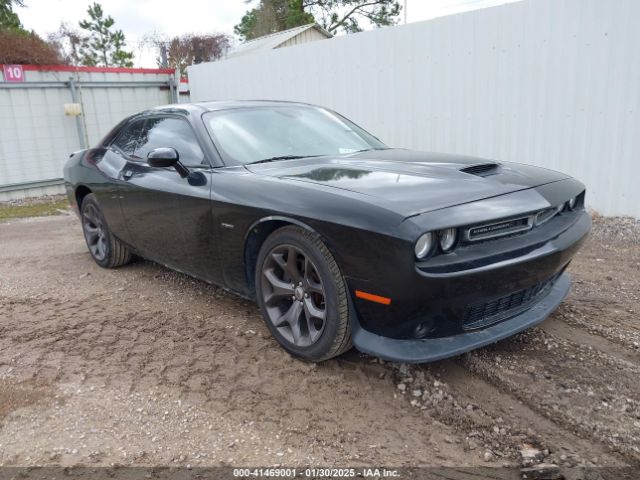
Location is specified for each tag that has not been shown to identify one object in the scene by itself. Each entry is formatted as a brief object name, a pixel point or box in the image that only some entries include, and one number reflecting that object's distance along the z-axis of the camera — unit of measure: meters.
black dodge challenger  2.49
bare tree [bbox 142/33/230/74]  30.34
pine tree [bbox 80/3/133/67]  33.94
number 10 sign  9.51
